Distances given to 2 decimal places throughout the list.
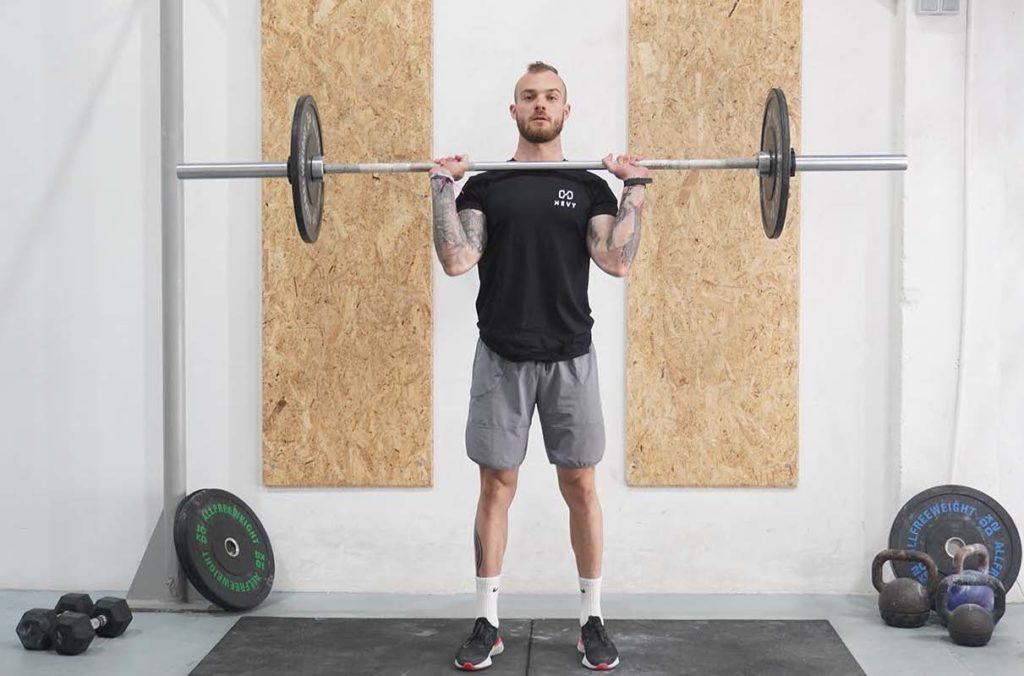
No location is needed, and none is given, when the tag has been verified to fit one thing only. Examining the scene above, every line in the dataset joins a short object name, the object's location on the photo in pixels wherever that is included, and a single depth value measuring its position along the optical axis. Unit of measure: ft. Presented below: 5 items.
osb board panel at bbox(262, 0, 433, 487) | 12.37
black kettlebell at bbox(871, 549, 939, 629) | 11.08
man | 10.02
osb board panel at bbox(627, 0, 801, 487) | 12.25
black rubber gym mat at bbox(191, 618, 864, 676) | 9.95
